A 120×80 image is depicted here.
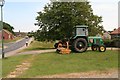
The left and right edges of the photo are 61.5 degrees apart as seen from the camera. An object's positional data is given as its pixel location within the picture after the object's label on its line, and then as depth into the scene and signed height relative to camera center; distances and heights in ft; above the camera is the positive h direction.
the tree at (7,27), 163.01 +23.18
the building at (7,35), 135.22 +6.84
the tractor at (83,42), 34.03 -0.64
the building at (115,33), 83.36 +5.96
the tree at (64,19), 45.51 +9.72
